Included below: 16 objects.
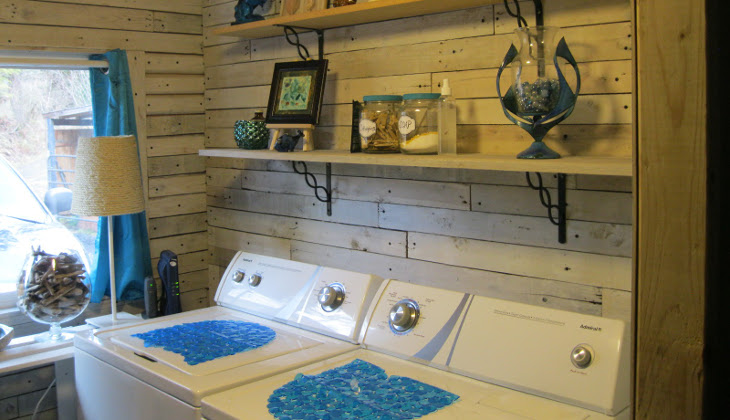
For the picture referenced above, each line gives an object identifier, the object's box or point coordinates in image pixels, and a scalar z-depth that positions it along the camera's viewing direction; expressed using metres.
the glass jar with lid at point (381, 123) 1.94
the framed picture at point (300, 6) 2.18
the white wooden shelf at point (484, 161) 1.41
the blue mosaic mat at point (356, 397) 1.40
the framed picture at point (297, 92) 2.21
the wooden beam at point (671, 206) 0.77
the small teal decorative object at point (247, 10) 2.43
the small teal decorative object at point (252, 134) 2.36
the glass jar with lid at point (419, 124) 1.84
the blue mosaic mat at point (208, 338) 1.80
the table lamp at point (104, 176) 2.30
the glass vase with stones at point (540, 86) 1.56
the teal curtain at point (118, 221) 2.59
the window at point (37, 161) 2.54
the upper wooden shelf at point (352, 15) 1.87
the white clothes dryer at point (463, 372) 1.39
